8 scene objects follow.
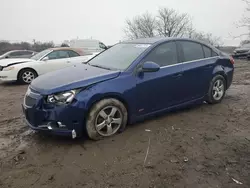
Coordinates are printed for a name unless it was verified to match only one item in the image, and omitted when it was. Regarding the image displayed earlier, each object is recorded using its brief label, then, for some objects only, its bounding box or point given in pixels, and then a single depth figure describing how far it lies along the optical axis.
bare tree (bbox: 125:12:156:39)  35.74
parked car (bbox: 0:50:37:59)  14.88
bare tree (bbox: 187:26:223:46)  36.06
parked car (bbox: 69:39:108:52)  14.12
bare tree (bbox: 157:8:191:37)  35.13
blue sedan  2.86
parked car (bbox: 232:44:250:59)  17.05
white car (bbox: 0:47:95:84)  7.45
